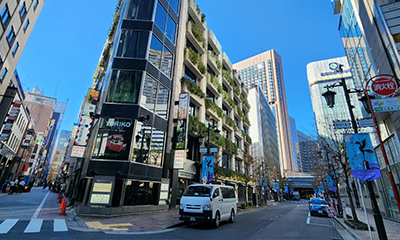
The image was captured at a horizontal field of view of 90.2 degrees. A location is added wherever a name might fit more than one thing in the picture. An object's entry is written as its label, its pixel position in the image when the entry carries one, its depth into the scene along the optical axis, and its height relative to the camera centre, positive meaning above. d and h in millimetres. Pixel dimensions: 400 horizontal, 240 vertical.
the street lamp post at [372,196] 6973 +149
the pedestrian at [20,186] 27781 +223
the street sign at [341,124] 8836 +3135
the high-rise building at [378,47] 11664 +10244
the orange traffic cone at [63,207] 12195 -1033
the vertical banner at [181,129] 17412 +5634
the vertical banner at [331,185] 20738 +1314
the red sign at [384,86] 7777 +4261
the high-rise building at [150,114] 14180 +6684
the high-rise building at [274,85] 149375 +79065
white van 9875 -509
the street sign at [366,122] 8023 +2973
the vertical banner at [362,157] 7730 +1626
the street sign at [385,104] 7141 +3288
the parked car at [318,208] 19578 -898
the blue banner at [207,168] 17406 +2191
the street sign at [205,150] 16753 +3560
